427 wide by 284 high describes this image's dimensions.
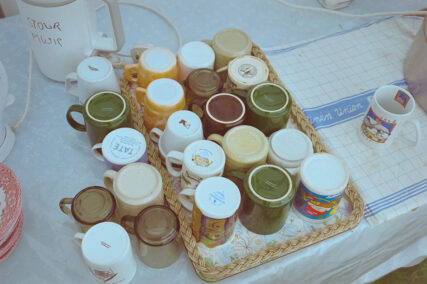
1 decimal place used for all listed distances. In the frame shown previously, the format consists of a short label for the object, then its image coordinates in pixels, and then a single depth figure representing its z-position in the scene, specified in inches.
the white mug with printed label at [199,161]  25.2
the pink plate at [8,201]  24.5
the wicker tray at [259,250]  24.2
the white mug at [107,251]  22.2
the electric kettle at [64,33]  29.0
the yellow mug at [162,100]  28.8
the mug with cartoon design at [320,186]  25.2
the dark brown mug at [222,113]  28.2
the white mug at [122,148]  26.6
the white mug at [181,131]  27.0
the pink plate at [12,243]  25.1
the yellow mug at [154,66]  30.6
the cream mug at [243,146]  26.5
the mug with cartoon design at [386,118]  29.4
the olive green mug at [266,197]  24.2
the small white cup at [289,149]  27.5
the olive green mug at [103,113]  27.9
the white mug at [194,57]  31.5
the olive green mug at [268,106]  28.5
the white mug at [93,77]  30.1
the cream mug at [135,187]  24.6
